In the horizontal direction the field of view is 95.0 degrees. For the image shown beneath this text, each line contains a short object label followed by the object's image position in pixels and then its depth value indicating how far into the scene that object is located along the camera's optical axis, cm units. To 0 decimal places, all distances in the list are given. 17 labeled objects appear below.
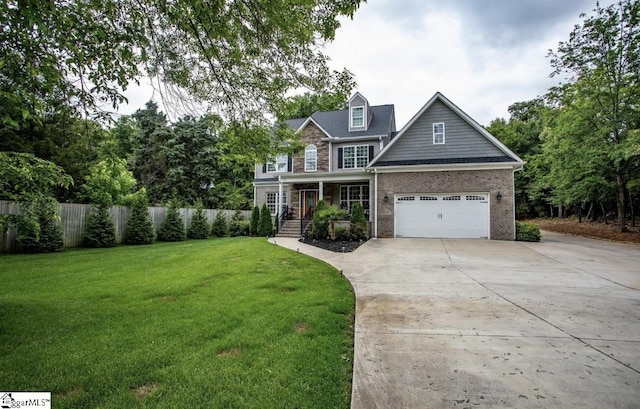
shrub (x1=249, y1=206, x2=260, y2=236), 1728
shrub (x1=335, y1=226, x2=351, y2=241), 1366
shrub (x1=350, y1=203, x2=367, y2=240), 1358
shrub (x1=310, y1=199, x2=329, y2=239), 1406
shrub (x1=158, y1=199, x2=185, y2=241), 1573
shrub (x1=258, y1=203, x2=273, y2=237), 1680
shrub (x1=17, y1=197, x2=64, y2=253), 1045
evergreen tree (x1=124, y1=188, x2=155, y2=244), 1405
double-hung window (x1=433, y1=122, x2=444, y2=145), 1469
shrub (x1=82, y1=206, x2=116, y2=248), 1241
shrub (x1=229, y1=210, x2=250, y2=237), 1808
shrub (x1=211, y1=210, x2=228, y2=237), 1842
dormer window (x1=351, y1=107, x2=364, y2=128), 1842
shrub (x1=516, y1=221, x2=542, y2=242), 1299
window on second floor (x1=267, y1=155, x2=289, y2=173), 1927
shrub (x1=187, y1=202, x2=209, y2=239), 1709
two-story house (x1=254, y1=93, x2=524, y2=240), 1352
